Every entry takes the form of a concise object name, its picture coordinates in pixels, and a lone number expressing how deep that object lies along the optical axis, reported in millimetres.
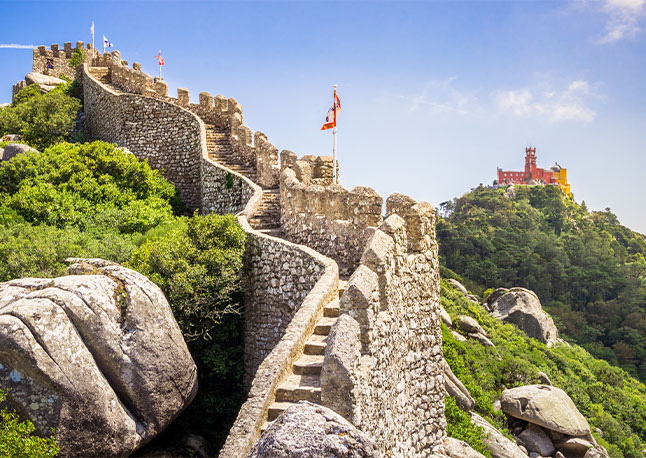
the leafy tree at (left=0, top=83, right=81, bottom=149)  24031
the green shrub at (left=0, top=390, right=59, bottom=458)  7242
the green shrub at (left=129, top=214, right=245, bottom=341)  11430
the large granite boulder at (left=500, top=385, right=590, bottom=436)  15624
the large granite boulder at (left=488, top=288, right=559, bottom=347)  31094
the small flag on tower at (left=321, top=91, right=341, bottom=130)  14320
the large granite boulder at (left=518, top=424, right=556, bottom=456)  15359
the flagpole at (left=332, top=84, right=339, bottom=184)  14177
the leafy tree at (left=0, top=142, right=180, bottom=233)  16203
